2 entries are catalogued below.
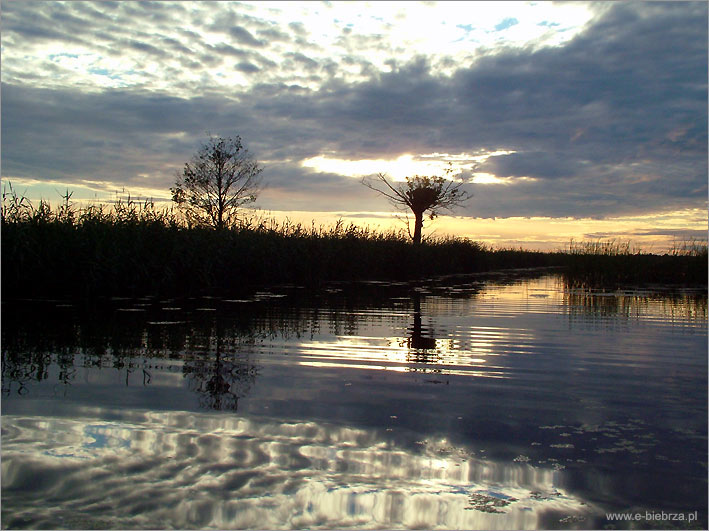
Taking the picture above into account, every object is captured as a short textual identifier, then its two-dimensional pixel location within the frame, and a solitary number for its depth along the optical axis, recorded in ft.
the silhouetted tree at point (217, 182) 102.06
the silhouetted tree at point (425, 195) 117.08
